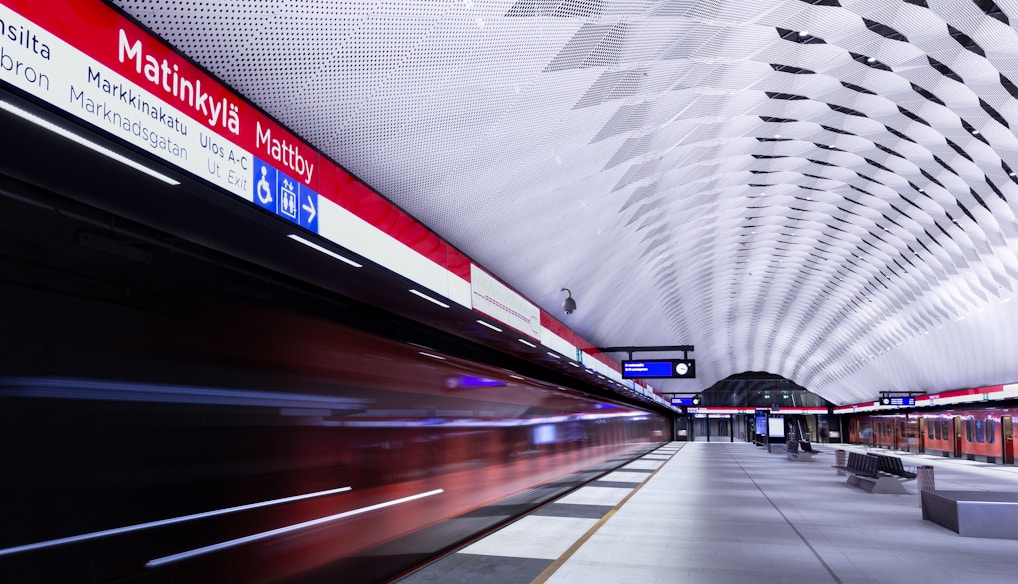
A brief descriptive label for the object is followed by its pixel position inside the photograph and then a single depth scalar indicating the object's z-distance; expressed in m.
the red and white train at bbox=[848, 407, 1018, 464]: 37.22
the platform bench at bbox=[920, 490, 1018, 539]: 11.65
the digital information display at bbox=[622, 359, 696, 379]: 25.16
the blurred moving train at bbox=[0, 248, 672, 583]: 4.06
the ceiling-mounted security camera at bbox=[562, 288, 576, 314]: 17.31
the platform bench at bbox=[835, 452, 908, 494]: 19.47
